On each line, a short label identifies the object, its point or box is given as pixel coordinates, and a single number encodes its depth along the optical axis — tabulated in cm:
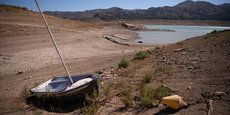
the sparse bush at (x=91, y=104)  463
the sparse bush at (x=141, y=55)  944
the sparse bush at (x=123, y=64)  839
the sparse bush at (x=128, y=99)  486
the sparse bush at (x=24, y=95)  591
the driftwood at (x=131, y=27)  3866
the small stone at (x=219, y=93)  457
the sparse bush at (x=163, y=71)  670
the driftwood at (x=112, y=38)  1812
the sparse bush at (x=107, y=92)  556
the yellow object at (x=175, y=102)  433
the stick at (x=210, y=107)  400
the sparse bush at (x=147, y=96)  467
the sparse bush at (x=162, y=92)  488
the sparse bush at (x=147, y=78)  613
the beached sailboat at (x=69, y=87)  505
